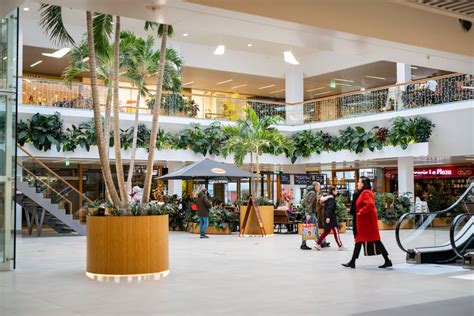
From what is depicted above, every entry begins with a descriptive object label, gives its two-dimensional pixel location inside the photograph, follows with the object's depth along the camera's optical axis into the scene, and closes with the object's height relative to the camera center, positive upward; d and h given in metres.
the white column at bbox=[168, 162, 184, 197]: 25.02 +0.00
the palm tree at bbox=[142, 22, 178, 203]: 10.42 +1.00
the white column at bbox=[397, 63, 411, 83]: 25.86 +4.34
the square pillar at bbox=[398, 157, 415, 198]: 22.98 +0.22
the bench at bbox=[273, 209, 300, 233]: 20.59 -1.16
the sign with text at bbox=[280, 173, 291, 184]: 24.91 +0.14
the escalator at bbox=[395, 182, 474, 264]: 11.12 -0.94
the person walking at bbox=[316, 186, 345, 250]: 13.40 -0.67
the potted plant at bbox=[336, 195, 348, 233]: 20.47 -1.00
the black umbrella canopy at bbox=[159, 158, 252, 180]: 19.30 +0.29
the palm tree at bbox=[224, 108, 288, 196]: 22.03 +1.56
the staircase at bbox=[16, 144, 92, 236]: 19.52 -0.51
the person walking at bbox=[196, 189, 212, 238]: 18.66 -0.76
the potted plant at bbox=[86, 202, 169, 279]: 9.55 -0.90
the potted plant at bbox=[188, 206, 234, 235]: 20.52 -1.27
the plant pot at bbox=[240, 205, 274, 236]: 19.19 -1.17
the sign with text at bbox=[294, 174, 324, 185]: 24.42 +0.13
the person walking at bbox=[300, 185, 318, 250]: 15.21 -0.51
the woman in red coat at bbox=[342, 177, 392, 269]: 10.55 -0.70
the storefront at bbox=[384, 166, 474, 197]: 29.14 +0.09
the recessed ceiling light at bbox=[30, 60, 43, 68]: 29.06 +5.41
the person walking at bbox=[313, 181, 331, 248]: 14.29 -0.63
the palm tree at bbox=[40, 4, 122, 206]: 10.03 +1.43
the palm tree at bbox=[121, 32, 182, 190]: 17.14 +3.26
